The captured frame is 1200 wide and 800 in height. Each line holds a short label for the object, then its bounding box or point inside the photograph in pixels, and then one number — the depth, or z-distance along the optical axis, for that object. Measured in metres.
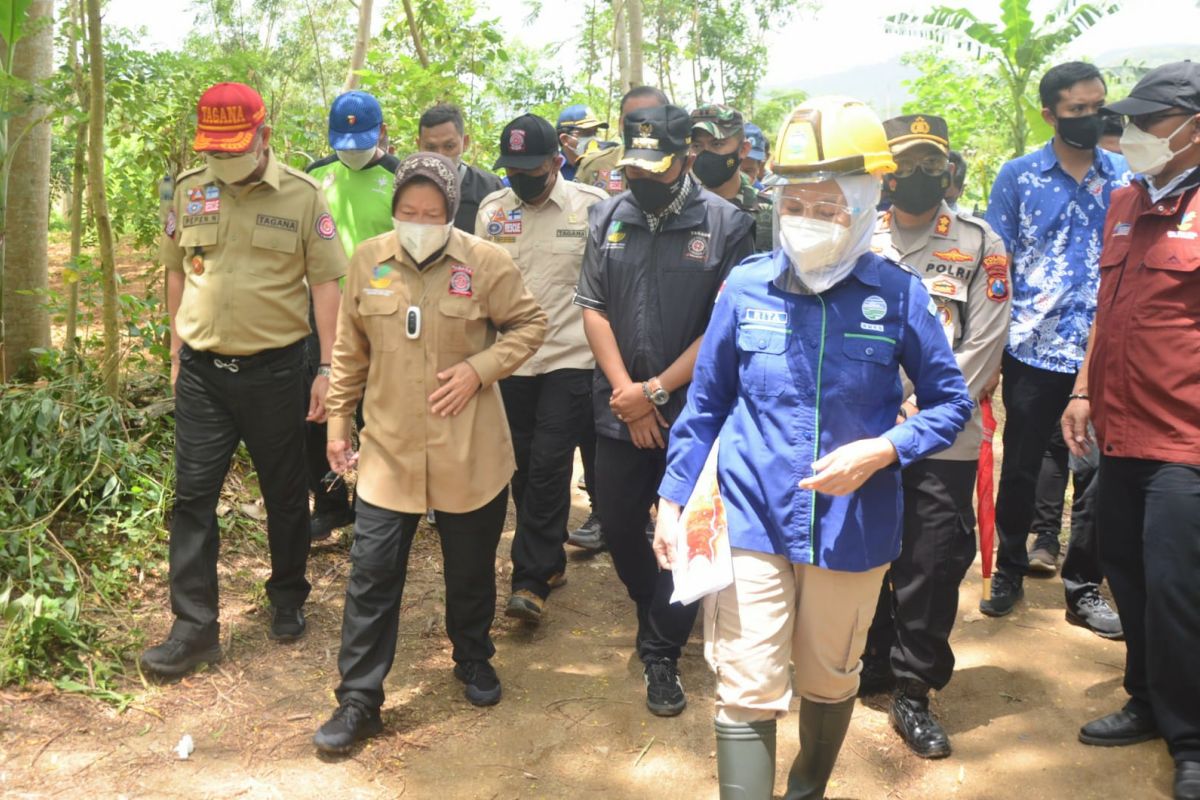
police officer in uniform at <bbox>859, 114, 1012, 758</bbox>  4.02
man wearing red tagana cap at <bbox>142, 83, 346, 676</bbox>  4.41
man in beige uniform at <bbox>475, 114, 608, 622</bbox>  5.11
